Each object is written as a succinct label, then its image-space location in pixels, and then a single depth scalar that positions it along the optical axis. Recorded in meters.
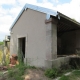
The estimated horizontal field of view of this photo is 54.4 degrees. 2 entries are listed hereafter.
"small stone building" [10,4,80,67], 4.54
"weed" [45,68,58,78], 3.94
